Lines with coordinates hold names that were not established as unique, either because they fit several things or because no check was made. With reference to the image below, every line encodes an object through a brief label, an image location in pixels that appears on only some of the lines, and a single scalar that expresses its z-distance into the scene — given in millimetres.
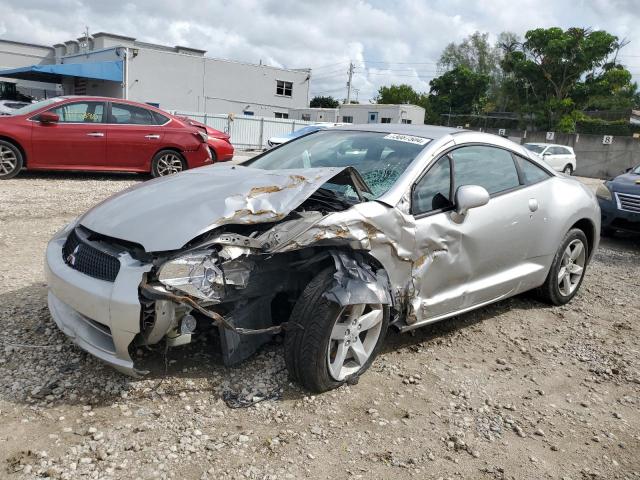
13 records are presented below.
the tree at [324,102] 66006
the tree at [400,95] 63219
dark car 7582
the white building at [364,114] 36906
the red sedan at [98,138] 8992
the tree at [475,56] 65000
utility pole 56344
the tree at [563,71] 37438
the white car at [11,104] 18341
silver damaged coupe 2738
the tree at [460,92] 49250
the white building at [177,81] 32281
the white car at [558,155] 22938
